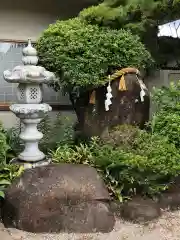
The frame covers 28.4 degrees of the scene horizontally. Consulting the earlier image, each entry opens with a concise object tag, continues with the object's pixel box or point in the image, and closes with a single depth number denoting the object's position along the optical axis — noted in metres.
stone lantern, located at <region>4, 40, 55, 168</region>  5.45
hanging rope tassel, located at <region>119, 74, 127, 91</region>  5.97
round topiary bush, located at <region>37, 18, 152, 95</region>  5.82
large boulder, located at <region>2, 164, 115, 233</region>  4.68
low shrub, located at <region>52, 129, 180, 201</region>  5.29
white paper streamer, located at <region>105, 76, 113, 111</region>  5.96
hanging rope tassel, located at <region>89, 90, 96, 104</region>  6.25
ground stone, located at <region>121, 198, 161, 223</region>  5.05
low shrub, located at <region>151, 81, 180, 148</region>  5.71
